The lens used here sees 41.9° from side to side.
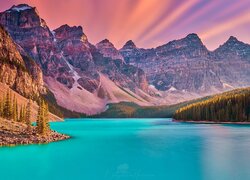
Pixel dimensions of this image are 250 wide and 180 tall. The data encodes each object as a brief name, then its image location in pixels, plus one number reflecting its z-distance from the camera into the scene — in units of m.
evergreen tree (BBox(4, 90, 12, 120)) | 113.67
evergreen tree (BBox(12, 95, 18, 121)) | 118.94
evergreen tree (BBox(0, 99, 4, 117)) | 115.45
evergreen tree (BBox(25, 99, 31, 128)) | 90.50
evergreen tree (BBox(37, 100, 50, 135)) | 81.94
